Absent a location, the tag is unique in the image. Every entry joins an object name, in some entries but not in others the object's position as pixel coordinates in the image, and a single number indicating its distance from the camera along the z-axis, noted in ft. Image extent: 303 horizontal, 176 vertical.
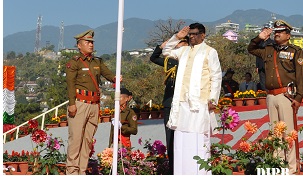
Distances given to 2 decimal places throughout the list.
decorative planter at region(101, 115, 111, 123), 54.03
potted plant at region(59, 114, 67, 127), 54.86
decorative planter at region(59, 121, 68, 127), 54.85
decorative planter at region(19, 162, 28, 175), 32.85
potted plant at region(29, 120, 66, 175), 29.40
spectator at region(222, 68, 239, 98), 52.95
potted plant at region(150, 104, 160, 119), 53.93
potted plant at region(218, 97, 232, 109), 48.47
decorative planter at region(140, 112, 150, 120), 54.08
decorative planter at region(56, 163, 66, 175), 30.37
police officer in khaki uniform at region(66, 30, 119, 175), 28.96
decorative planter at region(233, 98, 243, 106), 49.89
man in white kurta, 25.88
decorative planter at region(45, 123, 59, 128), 54.65
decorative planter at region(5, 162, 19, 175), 32.65
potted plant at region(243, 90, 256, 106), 49.34
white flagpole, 24.54
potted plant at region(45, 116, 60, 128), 54.80
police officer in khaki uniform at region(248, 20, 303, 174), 27.66
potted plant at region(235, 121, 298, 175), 25.39
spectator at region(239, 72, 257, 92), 53.67
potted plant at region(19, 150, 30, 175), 32.86
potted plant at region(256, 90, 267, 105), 49.44
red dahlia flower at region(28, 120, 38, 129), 29.76
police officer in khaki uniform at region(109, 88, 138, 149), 31.35
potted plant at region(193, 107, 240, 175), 24.97
